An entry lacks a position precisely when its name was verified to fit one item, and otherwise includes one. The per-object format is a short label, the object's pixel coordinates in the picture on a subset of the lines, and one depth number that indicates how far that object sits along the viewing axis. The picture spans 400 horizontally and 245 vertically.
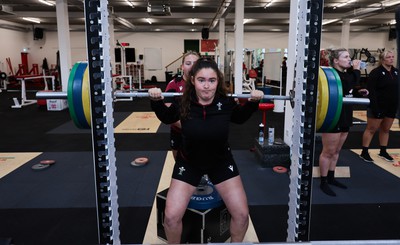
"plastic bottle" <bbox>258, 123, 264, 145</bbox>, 3.33
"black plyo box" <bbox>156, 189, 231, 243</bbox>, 1.74
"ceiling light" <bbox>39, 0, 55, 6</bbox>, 8.38
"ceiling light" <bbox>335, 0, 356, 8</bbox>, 8.51
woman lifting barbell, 1.52
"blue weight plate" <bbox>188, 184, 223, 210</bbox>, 1.75
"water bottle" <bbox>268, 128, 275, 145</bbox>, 3.30
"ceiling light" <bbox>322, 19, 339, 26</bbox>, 11.34
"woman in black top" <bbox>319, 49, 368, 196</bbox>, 2.39
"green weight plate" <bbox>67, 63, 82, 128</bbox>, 1.27
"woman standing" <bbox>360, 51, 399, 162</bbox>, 3.02
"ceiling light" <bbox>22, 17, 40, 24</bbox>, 11.41
